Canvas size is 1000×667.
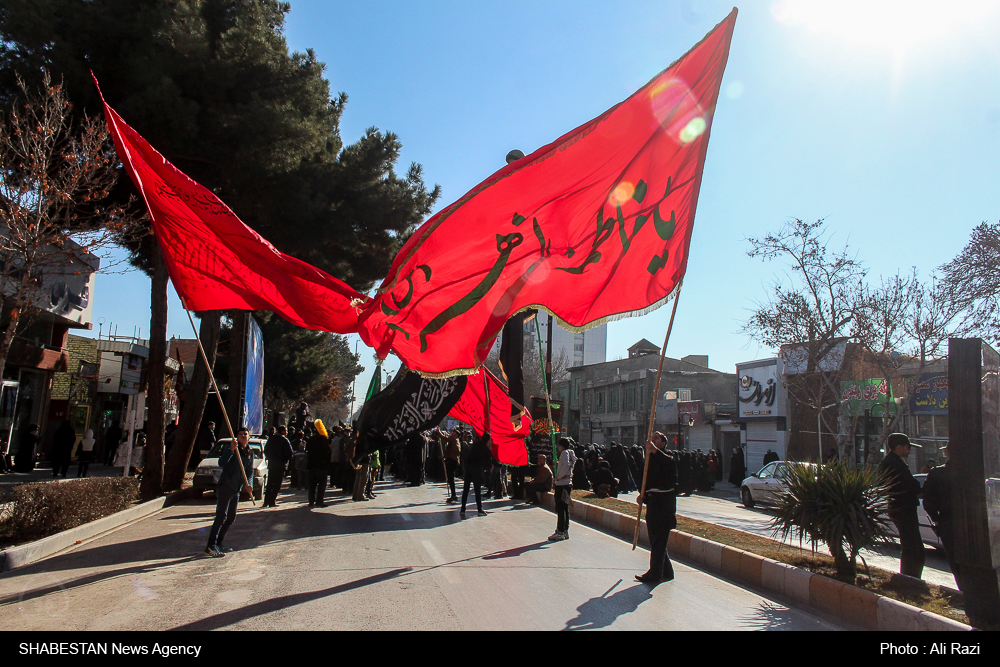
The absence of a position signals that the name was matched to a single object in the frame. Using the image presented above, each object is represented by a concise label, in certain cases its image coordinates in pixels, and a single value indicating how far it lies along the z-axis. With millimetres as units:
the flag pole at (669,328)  5958
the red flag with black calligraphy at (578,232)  6094
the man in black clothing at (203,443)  20312
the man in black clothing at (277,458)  13711
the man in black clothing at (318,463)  14000
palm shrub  7039
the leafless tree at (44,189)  9180
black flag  9578
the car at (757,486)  19766
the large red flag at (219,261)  6918
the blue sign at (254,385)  16500
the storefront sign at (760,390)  34156
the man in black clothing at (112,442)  24358
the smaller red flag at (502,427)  13258
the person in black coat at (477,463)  13734
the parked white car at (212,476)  15684
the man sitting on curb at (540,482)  12500
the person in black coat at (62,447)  18297
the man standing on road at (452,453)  17861
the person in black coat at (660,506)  7504
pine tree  12320
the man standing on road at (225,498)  8359
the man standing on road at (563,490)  10781
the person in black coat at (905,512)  7484
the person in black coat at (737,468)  29188
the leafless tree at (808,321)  19828
